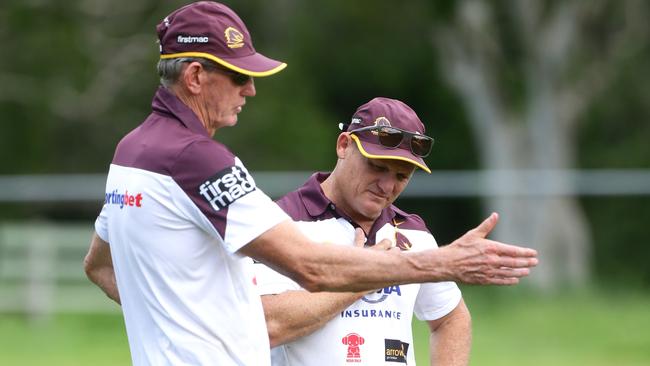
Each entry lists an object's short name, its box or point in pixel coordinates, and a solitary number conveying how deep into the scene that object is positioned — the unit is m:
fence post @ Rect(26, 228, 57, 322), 35.72
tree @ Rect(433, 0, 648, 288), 47.66
